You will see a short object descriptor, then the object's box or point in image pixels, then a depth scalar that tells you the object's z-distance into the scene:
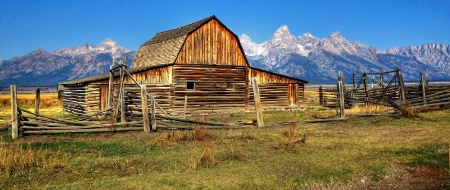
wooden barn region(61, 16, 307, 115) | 25.47
